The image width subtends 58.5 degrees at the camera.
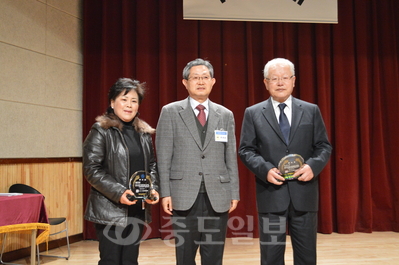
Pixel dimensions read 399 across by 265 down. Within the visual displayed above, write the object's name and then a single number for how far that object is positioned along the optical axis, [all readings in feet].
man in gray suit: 7.14
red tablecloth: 9.32
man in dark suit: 7.17
